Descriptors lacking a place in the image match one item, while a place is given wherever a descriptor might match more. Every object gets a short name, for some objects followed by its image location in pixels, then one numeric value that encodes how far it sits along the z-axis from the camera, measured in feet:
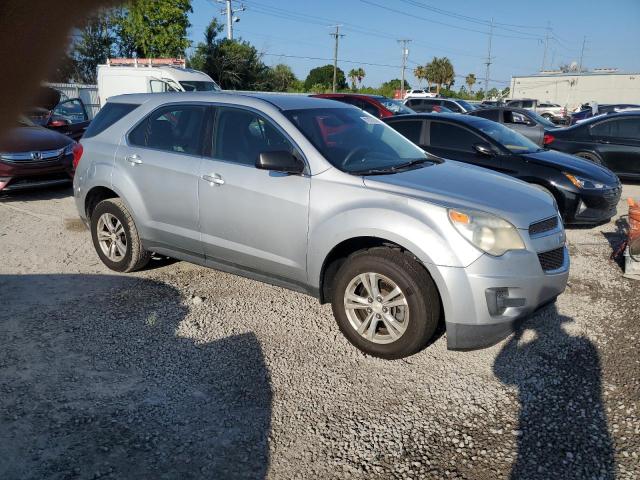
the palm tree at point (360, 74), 263.90
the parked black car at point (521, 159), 21.20
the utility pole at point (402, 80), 167.32
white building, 154.92
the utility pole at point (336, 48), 186.46
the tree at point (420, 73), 259.80
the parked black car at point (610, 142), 32.22
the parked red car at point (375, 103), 41.78
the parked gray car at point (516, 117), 39.88
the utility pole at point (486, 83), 240.98
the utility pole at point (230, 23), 124.96
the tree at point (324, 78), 229.25
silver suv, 10.54
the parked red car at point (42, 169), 24.98
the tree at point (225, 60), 120.67
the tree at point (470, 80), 287.48
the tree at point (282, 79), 153.13
